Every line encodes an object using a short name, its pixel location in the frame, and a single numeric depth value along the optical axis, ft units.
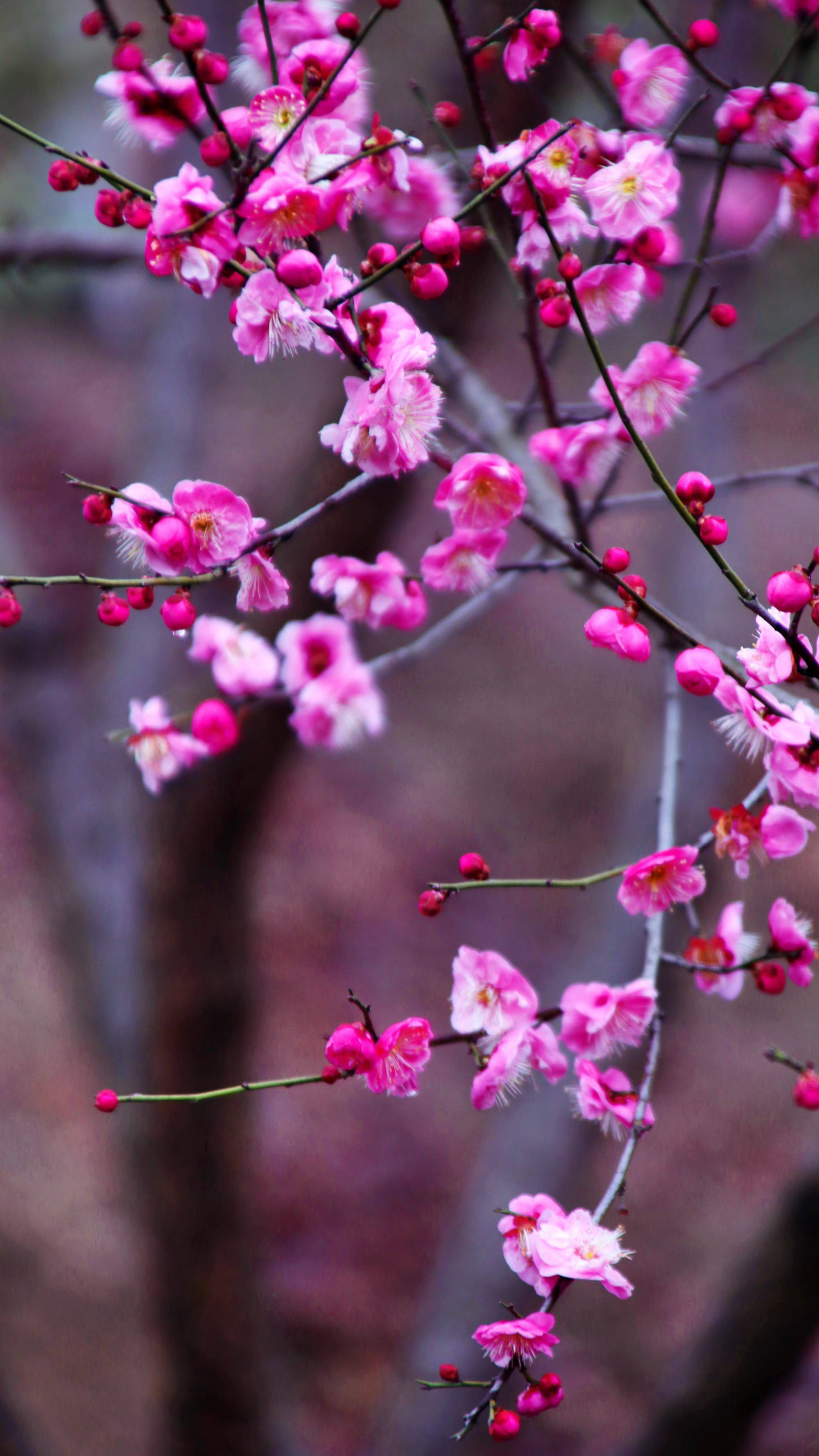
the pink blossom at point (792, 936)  8.92
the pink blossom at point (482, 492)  8.91
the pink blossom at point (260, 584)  8.82
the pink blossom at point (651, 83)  9.14
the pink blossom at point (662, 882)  8.88
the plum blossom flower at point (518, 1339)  8.80
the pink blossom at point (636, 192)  8.89
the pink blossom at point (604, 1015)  8.93
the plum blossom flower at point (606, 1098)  8.91
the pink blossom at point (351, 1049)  8.86
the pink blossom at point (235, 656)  9.26
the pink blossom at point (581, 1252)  8.78
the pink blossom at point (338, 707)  9.23
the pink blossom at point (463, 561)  9.02
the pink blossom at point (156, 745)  9.20
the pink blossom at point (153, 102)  8.93
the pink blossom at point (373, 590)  9.12
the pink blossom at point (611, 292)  8.94
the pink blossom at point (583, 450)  9.03
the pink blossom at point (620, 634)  8.79
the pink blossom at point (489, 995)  8.92
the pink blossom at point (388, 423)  8.75
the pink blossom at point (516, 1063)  8.89
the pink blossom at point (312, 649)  9.25
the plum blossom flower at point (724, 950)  9.00
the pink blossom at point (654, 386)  8.98
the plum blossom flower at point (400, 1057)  8.88
